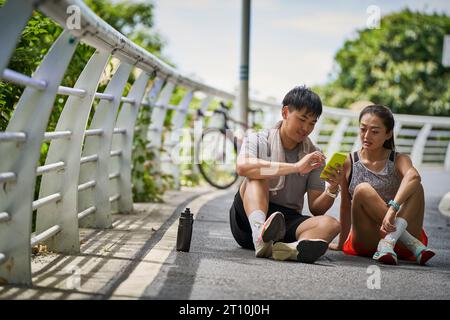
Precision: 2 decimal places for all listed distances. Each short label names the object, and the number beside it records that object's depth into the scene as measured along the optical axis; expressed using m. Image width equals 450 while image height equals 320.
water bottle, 6.35
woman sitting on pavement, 6.39
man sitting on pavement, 6.16
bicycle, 13.67
